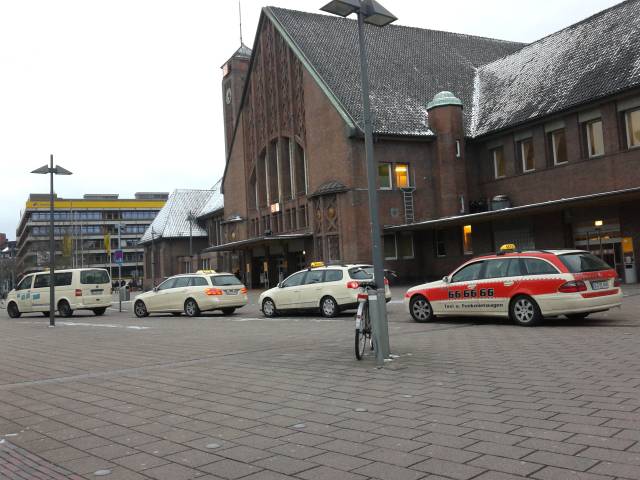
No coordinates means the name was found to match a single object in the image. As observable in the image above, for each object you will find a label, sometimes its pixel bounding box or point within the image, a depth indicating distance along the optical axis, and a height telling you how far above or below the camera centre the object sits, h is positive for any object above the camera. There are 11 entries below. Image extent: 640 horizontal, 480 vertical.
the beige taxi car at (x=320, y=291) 19.00 -0.12
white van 26.12 +0.38
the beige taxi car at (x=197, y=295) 22.48 -0.05
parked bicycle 9.52 -0.59
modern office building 114.32 +14.99
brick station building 30.44 +7.95
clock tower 68.81 +23.10
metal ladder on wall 38.06 +4.72
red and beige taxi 13.14 -0.26
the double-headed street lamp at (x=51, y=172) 21.97 +4.50
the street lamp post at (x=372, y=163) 9.20 +1.95
